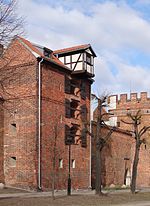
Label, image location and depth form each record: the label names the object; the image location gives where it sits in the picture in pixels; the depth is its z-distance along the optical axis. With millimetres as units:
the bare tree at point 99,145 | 27741
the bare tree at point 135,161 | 30766
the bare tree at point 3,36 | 18844
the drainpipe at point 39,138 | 31209
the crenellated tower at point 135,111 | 51938
